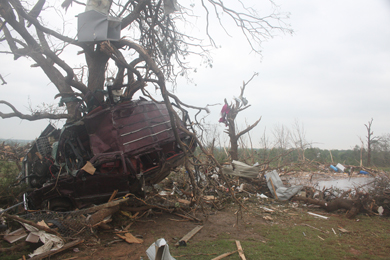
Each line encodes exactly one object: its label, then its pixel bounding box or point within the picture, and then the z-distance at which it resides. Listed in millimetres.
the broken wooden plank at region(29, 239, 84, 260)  3939
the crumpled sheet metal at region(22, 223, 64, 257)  4204
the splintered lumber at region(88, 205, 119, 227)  4992
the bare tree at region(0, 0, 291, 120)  6691
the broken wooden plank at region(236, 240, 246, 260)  4320
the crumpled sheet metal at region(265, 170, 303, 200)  9070
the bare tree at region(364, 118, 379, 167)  20836
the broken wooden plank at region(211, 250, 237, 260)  4266
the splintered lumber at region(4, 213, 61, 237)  4230
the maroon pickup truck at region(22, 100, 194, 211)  5406
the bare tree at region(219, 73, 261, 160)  11641
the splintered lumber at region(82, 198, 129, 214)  5233
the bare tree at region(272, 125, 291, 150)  19259
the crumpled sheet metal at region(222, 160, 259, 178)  9898
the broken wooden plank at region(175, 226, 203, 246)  4973
